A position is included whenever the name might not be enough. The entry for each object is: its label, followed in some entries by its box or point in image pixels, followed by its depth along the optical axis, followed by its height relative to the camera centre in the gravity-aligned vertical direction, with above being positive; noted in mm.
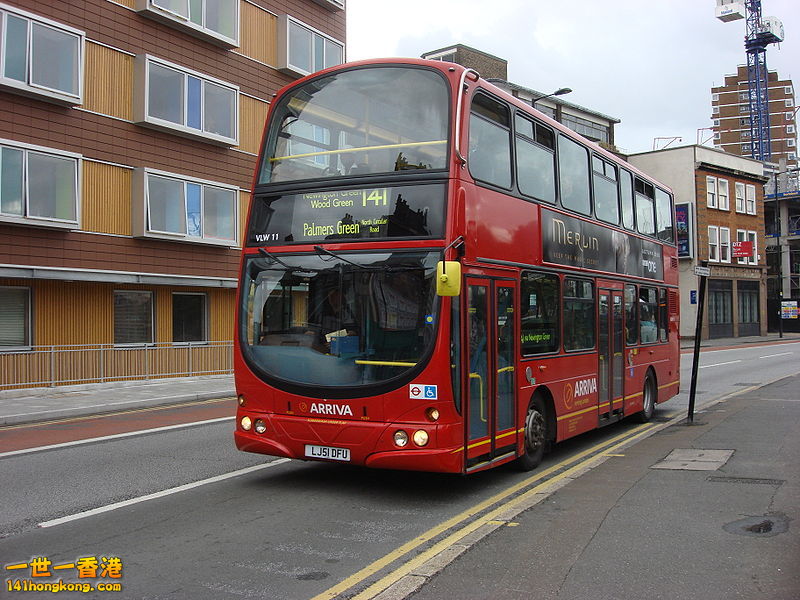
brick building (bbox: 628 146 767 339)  48656 +5981
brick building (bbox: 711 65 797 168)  121875 +32478
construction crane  92512 +35434
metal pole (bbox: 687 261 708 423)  13266 -500
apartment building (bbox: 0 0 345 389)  18125 +4083
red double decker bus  7109 +457
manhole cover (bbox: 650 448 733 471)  9172 -1768
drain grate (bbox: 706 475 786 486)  8125 -1750
